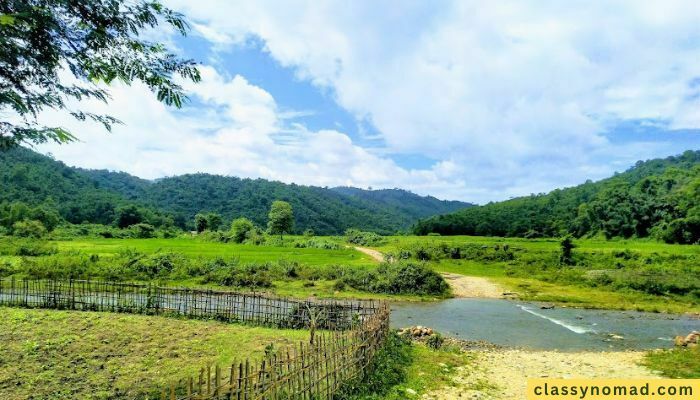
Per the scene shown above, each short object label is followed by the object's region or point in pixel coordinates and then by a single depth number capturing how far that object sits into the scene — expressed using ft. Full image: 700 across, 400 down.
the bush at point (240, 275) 114.62
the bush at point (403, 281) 117.60
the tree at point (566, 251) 161.99
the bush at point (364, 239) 267.04
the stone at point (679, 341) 63.87
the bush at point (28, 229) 172.96
